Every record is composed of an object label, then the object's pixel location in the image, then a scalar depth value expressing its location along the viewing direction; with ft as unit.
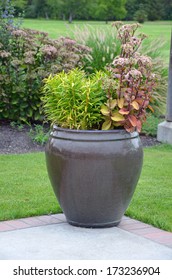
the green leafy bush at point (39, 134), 33.04
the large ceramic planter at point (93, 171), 18.88
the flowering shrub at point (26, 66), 35.76
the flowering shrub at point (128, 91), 19.31
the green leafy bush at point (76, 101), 19.44
